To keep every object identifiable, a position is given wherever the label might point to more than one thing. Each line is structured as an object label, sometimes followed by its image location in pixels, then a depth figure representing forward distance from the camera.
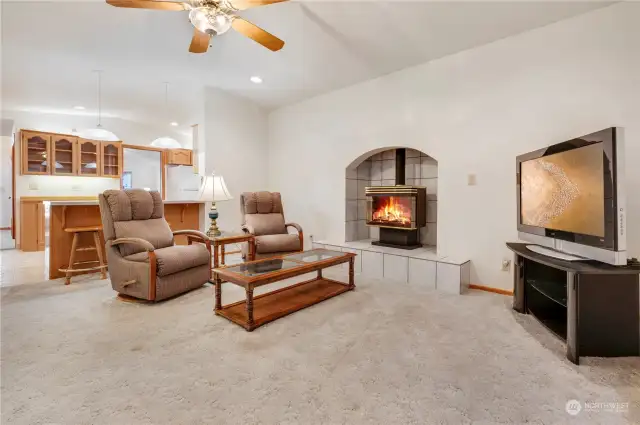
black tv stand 1.81
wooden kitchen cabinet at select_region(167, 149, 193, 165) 7.32
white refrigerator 7.53
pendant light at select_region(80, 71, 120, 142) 4.35
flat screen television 1.75
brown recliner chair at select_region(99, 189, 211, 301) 2.70
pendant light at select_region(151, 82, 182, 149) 5.13
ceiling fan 2.08
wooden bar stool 3.30
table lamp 3.60
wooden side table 3.37
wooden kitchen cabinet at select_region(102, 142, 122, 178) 6.59
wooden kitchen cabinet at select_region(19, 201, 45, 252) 5.50
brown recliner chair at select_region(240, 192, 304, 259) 3.99
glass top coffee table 2.29
